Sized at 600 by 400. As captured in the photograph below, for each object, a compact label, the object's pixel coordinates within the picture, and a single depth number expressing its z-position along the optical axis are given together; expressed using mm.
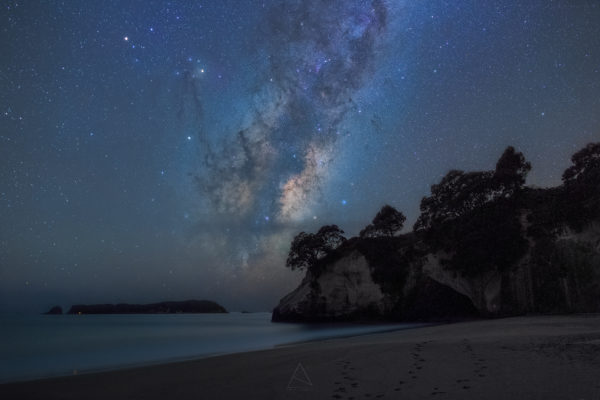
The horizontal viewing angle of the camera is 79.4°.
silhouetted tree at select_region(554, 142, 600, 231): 28688
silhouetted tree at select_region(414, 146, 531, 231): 36469
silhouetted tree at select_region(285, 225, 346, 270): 54750
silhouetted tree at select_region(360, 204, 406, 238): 50312
